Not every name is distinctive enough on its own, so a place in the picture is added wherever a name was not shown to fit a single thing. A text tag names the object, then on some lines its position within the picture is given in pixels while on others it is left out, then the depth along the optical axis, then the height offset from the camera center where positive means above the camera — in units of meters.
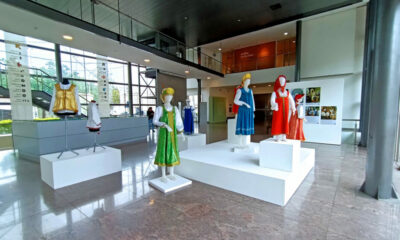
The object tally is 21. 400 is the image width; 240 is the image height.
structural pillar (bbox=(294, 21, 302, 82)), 8.37 +2.74
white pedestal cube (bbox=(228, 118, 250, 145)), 4.47 -0.69
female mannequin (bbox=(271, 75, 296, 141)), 2.92 -0.03
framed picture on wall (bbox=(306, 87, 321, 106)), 6.64 +0.44
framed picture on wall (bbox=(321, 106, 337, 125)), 6.39 -0.28
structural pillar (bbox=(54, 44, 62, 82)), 8.64 +2.39
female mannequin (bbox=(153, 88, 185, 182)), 2.78 -0.41
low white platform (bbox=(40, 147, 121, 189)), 2.96 -1.09
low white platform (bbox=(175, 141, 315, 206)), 2.38 -1.04
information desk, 4.61 -0.83
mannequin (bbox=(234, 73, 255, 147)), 3.47 -0.05
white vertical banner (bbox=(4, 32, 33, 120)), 4.94 +0.92
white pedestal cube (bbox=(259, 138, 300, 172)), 2.57 -0.74
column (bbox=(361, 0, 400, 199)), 2.35 +0.05
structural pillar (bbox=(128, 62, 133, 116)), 12.04 +1.34
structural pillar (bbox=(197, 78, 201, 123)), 13.90 +0.95
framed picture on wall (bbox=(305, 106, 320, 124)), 6.72 -0.31
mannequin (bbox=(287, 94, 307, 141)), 4.29 -0.43
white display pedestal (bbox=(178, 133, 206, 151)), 5.41 -1.09
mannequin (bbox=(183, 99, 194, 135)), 5.90 -0.42
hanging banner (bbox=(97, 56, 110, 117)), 7.02 +0.95
